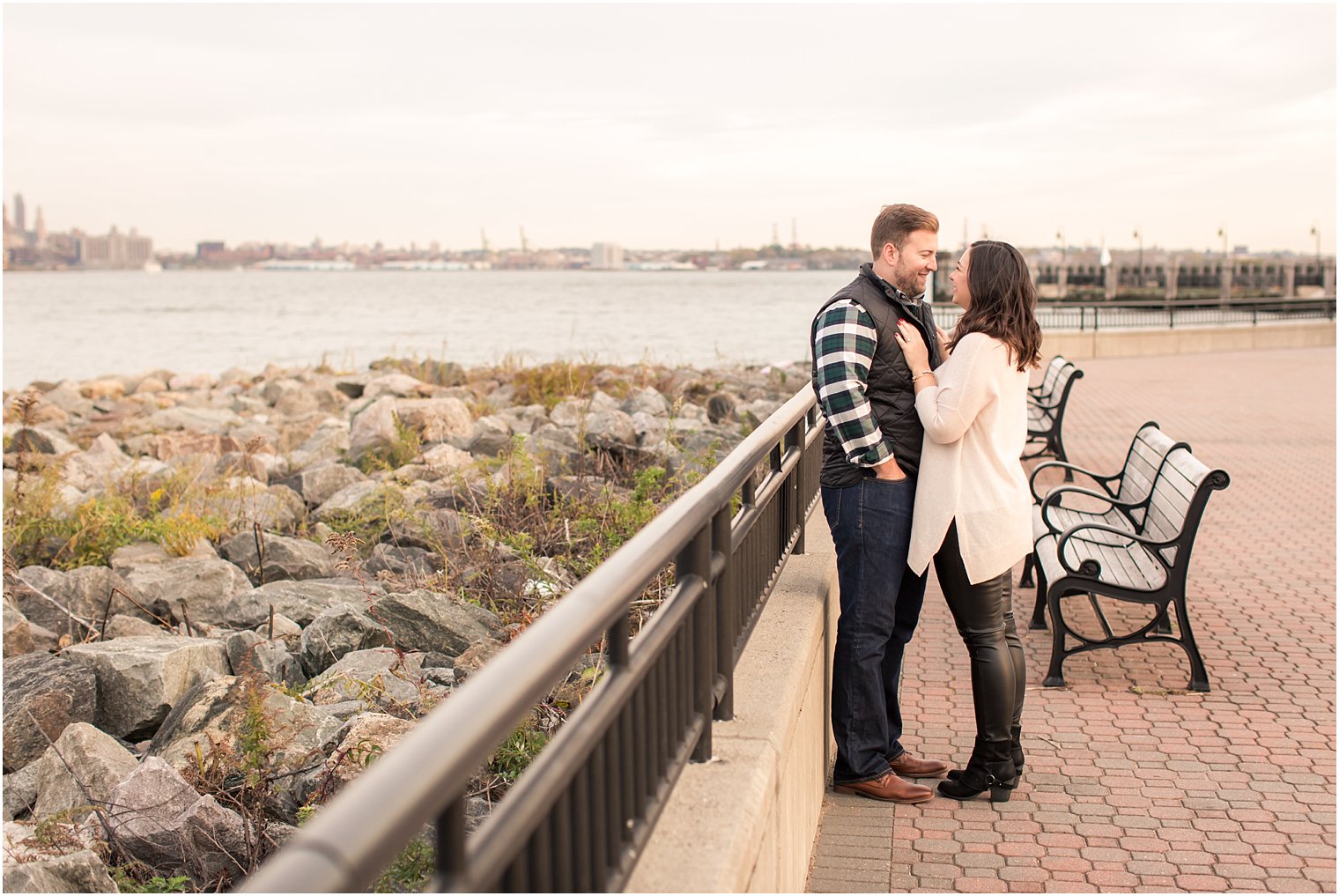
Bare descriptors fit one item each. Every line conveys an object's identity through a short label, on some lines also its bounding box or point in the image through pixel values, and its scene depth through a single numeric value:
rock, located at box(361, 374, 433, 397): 20.36
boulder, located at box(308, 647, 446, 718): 5.21
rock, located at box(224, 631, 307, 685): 6.20
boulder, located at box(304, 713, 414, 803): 4.34
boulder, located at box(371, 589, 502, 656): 6.38
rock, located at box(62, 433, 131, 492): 13.45
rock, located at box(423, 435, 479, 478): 10.87
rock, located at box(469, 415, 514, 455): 12.51
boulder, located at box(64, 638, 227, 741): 5.84
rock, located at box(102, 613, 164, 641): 7.16
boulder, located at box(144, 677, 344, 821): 4.62
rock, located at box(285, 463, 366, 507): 11.37
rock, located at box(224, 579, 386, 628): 7.29
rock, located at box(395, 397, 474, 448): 13.84
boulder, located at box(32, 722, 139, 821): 4.82
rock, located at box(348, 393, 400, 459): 13.46
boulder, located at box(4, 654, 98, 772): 5.51
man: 4.22
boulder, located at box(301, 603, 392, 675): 6.21
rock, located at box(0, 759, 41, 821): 5.14
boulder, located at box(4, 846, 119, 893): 3.89
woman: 4.21
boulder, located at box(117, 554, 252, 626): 7.59
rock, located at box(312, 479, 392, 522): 10.05
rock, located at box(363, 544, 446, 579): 8.12
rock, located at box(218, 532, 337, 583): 8.50
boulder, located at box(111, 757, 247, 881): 4.20
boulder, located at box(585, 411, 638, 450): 11.34
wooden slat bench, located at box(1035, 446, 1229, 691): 6.02
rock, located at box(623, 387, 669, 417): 15.72
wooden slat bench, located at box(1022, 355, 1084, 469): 12.82
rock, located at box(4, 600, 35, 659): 6.87
